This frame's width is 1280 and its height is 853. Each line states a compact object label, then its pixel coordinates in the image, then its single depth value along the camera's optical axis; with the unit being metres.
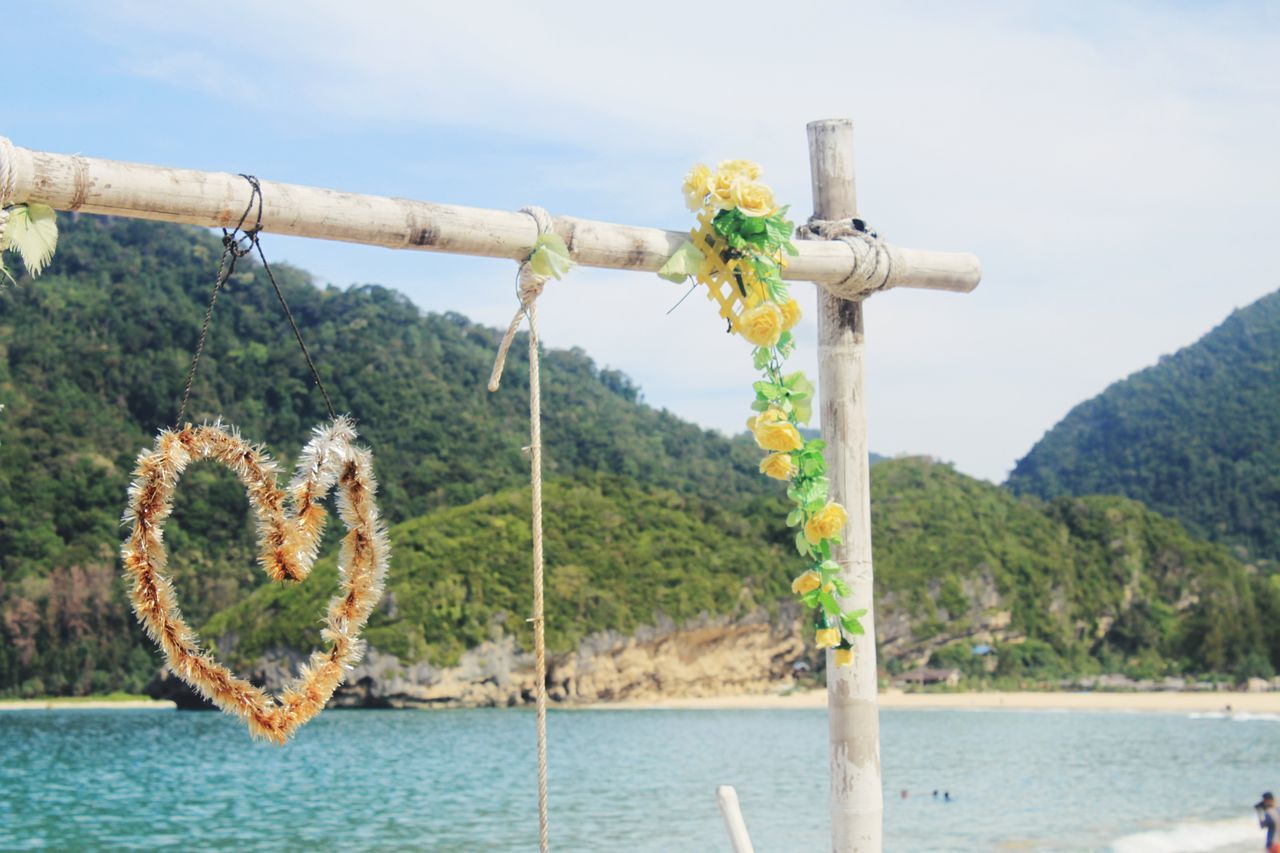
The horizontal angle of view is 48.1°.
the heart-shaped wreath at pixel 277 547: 3.15
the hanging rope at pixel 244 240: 3.22
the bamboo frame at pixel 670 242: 3.06
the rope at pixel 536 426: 3.60
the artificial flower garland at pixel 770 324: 3.91
